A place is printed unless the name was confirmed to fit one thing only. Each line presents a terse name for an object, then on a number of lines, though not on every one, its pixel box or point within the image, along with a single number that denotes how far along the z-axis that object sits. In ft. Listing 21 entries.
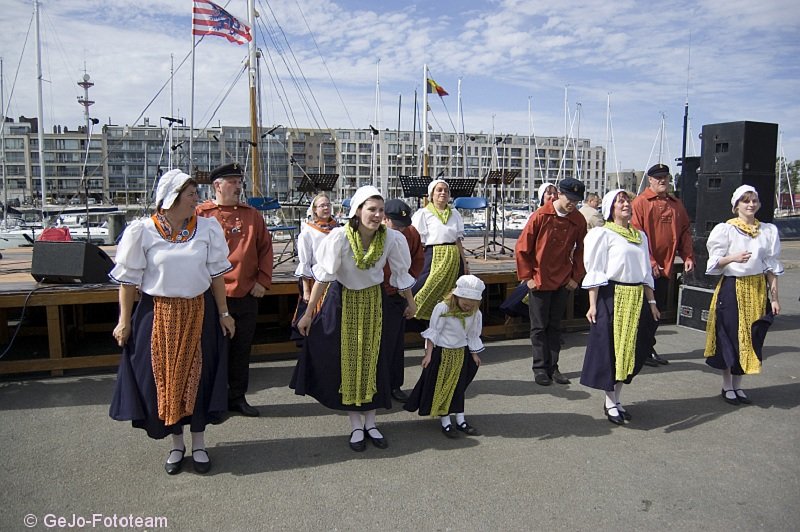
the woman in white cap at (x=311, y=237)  14.98
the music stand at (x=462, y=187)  30.09
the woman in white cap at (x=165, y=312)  10.13
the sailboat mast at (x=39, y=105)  81.35
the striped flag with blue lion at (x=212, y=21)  40.60
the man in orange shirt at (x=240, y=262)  13.92
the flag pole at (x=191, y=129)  50.62
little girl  12.63
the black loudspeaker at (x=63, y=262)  17.75
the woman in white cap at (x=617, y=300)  13.21
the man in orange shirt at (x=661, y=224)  18.94
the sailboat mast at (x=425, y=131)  54.72
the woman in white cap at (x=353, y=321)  11.35
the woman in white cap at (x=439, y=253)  18.75
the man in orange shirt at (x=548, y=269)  16.67
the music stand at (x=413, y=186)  29.89
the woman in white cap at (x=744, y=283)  14.57
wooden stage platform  16.76
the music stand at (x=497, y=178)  34.27
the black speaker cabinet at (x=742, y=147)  22.36
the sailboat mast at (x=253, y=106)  31.84
